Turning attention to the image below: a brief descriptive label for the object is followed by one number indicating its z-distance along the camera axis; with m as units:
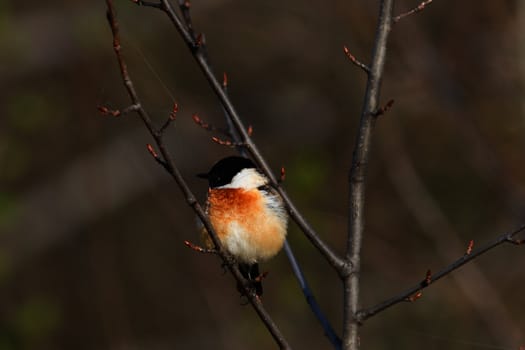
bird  7.11
